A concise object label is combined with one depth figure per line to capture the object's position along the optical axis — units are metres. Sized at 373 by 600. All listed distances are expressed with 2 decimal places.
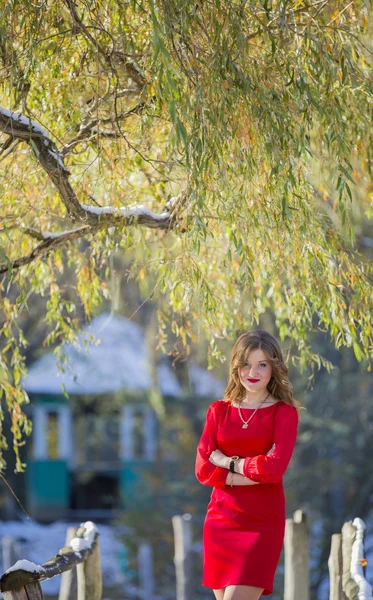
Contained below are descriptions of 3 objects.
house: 30.88
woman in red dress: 6.63
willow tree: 7.48
